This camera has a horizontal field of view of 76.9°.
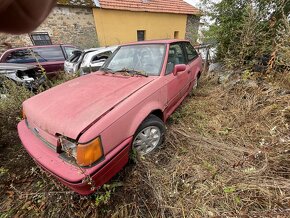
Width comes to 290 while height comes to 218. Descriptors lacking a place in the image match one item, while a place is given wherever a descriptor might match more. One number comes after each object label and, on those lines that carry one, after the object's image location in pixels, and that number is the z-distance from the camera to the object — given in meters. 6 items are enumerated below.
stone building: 11.46
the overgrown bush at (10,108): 3.31
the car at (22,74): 4.59
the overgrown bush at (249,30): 4.38
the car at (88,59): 6.03
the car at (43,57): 6.41
